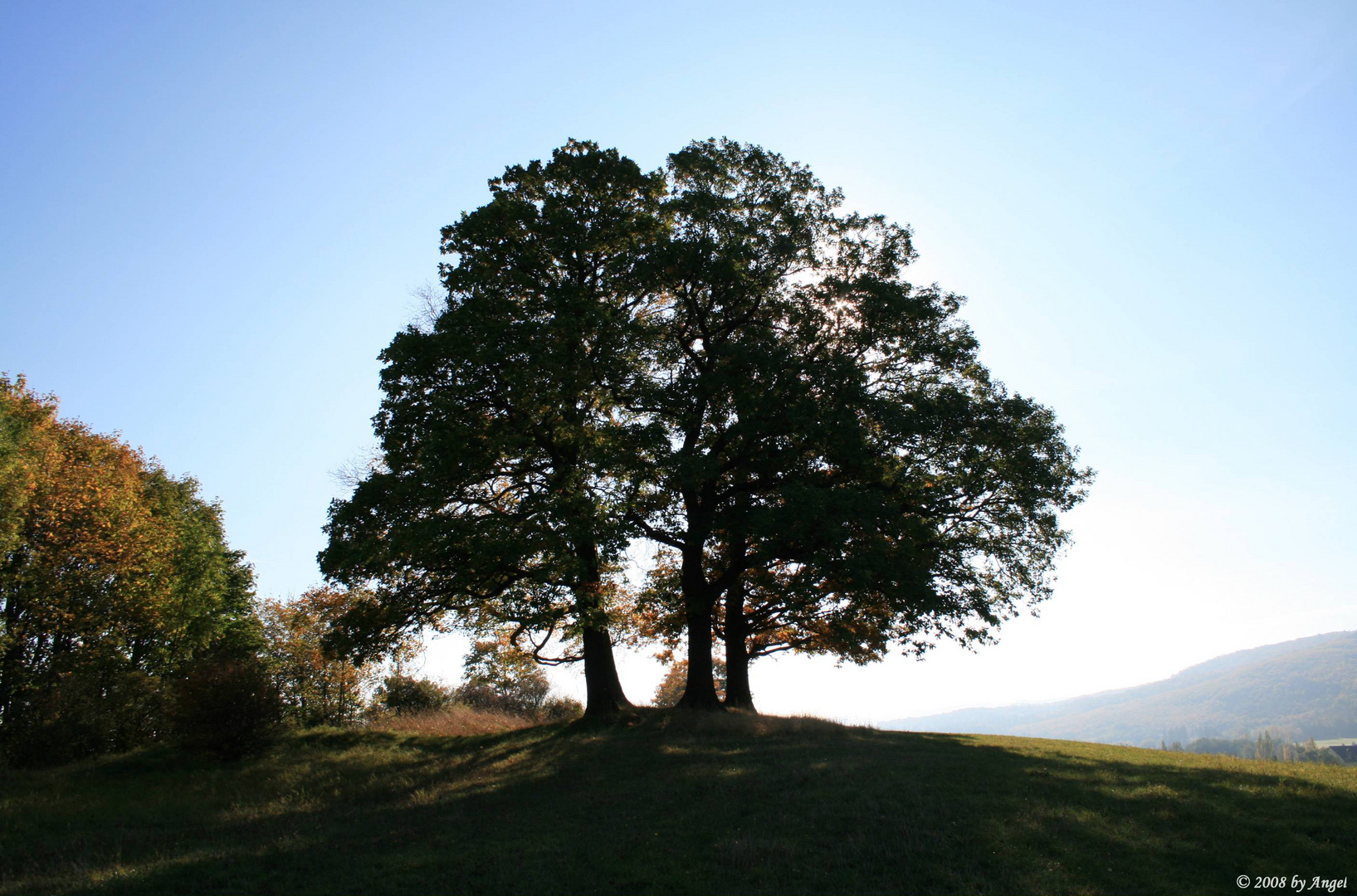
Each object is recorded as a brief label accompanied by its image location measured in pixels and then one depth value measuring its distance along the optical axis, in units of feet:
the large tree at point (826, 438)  66.59
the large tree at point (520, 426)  63.93
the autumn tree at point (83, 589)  74.54
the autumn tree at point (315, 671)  122.11
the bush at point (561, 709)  102.78
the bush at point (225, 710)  69.82
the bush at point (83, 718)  70.33
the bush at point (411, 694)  111.55
